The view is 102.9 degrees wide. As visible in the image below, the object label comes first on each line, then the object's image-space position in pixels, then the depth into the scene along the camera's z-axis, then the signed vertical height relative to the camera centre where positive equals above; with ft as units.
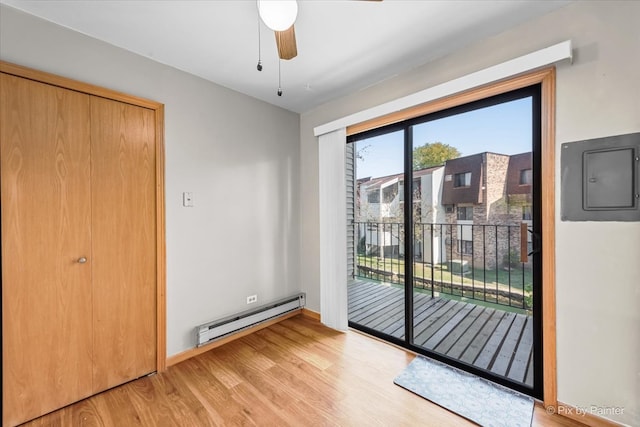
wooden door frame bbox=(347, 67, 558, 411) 5.19 -0.17
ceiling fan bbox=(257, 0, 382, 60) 3.43 +2.78
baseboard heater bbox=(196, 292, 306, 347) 7.48 -3.49
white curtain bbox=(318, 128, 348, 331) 8.82 -0.53
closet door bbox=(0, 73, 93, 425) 4.98 -0.67
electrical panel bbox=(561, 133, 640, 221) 4.49 +0.65
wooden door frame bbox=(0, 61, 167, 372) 6.82 -0.79
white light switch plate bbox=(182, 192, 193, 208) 7.35 +0.43
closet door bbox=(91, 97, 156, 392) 5.99 -0.65
